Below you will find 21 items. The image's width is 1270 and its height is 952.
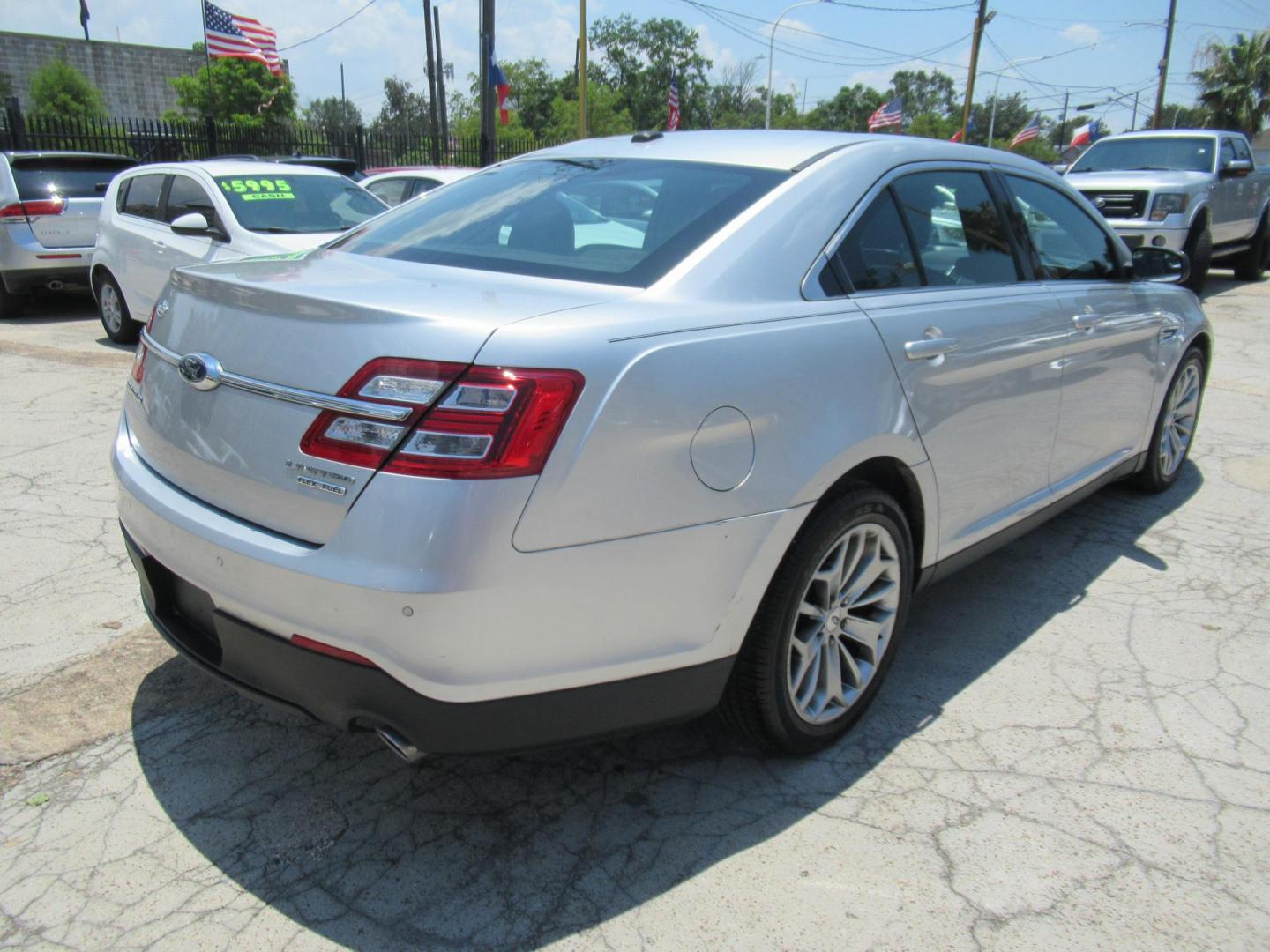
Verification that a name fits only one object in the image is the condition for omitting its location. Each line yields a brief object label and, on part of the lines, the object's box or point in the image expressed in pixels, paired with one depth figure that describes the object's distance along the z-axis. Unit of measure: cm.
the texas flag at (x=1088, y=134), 3797
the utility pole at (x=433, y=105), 2214
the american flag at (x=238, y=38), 1995
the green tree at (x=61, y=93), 4566
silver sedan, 191
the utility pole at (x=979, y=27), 3388
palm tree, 4219
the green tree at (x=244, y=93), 4250
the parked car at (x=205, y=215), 752
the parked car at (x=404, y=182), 1135
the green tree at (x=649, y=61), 8250
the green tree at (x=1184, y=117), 4553
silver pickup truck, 1097
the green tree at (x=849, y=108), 9731
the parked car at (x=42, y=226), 969
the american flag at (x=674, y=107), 3034
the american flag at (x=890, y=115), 2719
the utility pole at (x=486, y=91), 1905
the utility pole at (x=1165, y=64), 3973
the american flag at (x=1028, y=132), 3081
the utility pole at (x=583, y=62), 2378
